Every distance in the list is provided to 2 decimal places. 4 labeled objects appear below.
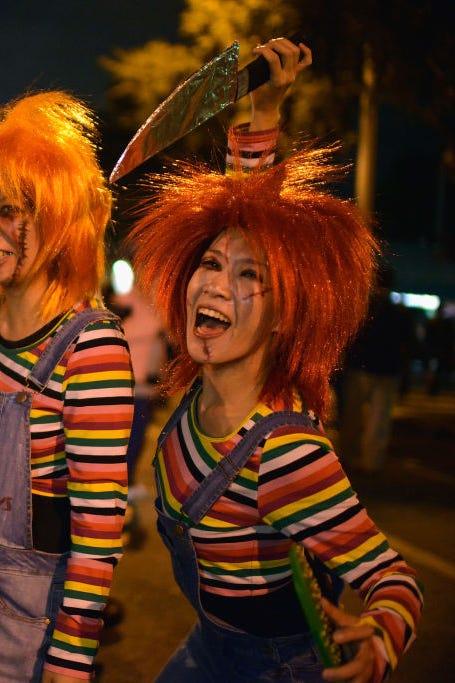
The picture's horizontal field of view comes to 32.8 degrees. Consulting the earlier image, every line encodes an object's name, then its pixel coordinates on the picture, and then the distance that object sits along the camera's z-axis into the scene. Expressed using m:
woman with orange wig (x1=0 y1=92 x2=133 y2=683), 1.70
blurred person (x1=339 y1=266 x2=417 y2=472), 6.71
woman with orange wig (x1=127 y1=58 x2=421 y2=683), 1.59
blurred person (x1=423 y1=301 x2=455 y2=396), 13.54
